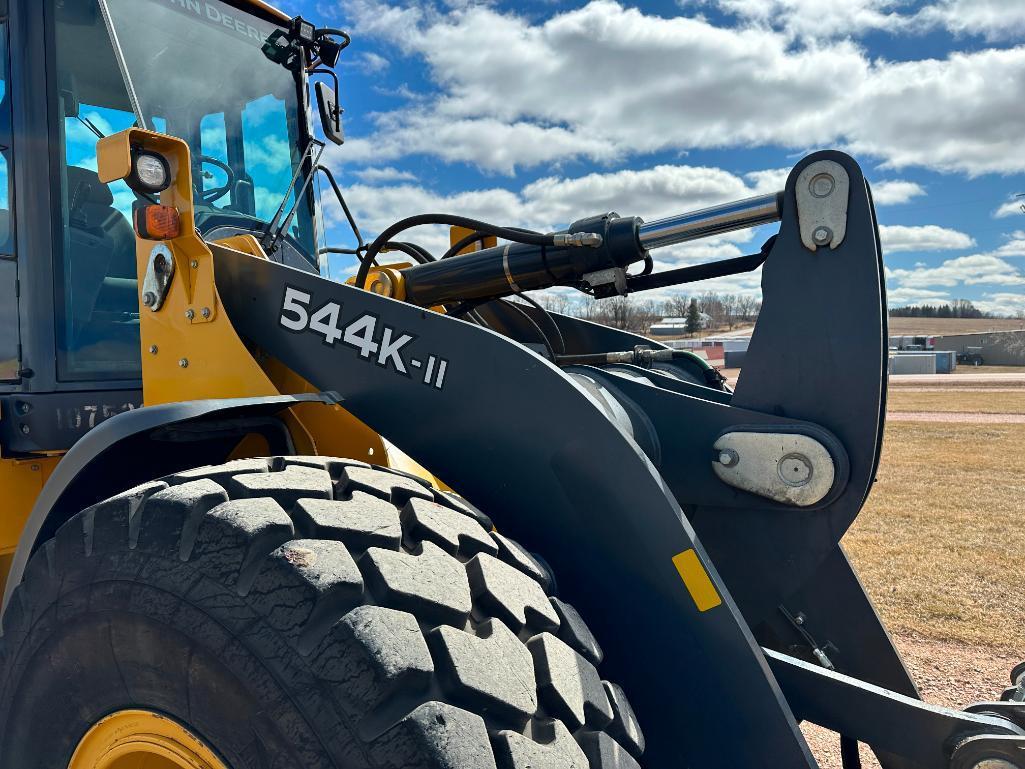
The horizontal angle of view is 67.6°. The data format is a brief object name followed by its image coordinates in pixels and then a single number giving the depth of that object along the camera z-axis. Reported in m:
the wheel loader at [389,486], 1.35
